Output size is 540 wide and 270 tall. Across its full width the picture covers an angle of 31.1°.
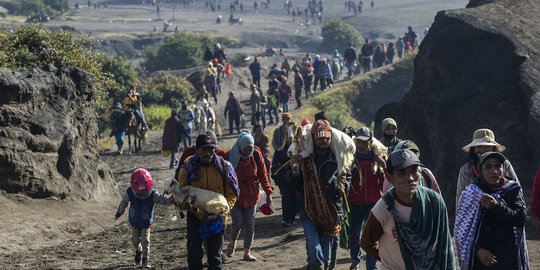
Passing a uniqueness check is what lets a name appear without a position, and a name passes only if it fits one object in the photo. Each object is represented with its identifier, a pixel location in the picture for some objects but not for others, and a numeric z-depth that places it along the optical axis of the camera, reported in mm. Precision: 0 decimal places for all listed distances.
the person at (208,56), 38381
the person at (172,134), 22906
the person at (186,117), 24500
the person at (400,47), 51438
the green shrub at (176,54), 57719
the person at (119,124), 25891
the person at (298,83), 35250
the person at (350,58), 42075
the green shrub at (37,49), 17516
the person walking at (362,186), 10492
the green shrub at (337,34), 77188
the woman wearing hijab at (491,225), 7656
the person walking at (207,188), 9727
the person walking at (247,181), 11938
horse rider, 26516
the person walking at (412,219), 6648
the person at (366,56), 44594
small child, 11336
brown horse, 26234
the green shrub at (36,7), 82250
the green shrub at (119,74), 37250
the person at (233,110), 29078
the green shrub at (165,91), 38938
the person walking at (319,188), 9133
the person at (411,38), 49469
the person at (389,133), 11859
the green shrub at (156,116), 34312
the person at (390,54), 48488
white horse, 26781
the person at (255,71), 39456
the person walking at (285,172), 10686
